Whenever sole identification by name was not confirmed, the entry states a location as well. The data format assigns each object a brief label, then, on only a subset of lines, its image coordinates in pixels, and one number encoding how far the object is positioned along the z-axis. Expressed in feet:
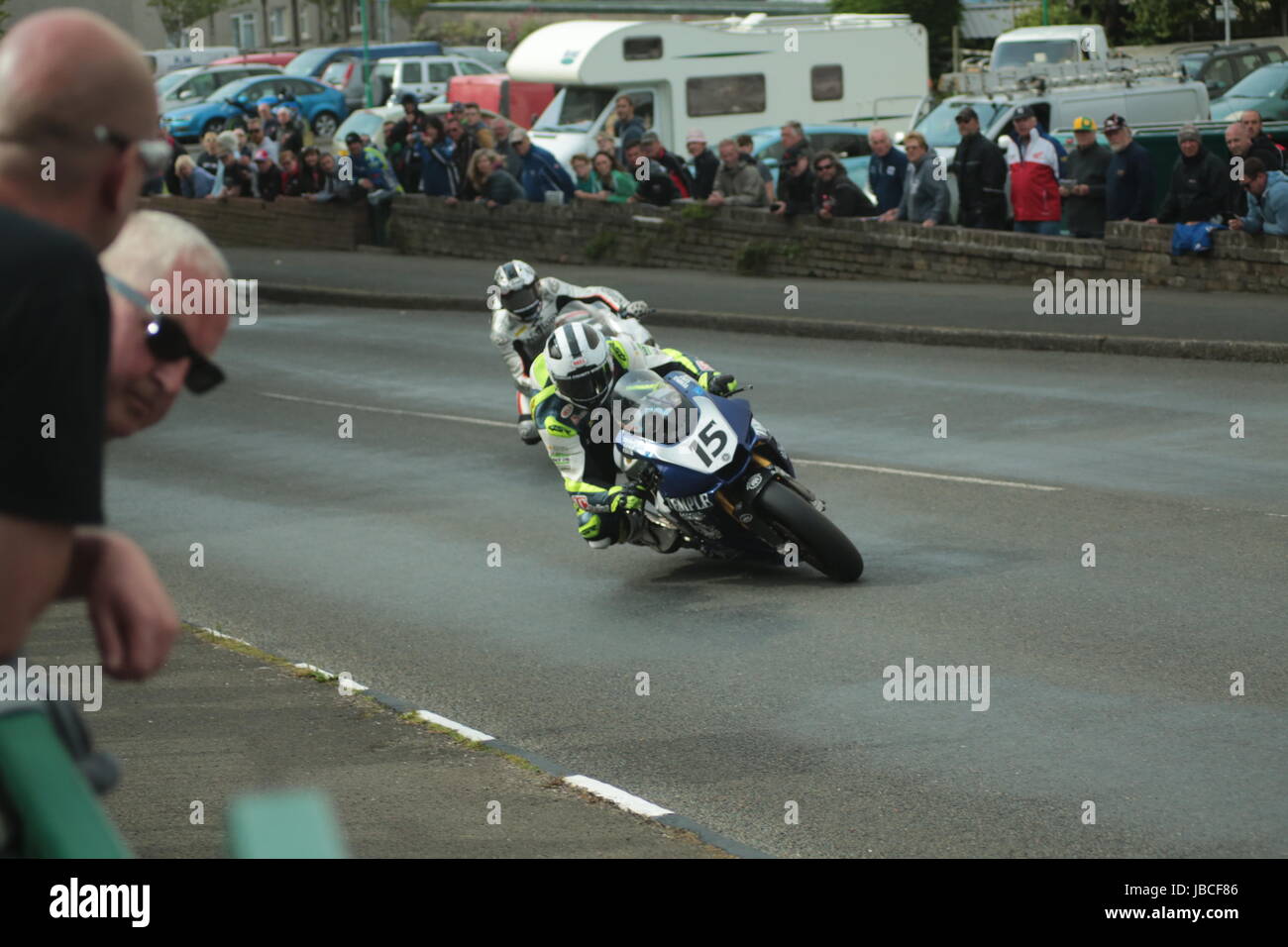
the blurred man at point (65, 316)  7.48
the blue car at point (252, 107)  155.43
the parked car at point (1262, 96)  98.22
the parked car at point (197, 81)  164.55
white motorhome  99.50
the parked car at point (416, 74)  160.56
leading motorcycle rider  35.29
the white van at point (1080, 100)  82.94
